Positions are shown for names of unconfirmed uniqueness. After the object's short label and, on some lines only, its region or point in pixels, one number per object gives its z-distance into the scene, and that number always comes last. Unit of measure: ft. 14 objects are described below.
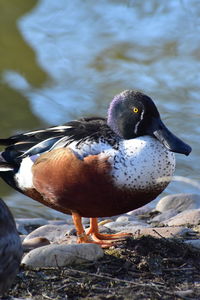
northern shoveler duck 34.32
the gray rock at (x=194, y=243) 33.60
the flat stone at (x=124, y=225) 39.57
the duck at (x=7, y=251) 26.16
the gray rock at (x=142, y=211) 49.15
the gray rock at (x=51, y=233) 39.06
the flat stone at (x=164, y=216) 46.08
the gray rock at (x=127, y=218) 45.36
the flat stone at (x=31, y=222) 47.01
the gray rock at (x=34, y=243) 34.42
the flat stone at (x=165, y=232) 34.94
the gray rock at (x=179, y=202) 49.11
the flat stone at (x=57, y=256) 30.86
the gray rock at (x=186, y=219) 40.96
